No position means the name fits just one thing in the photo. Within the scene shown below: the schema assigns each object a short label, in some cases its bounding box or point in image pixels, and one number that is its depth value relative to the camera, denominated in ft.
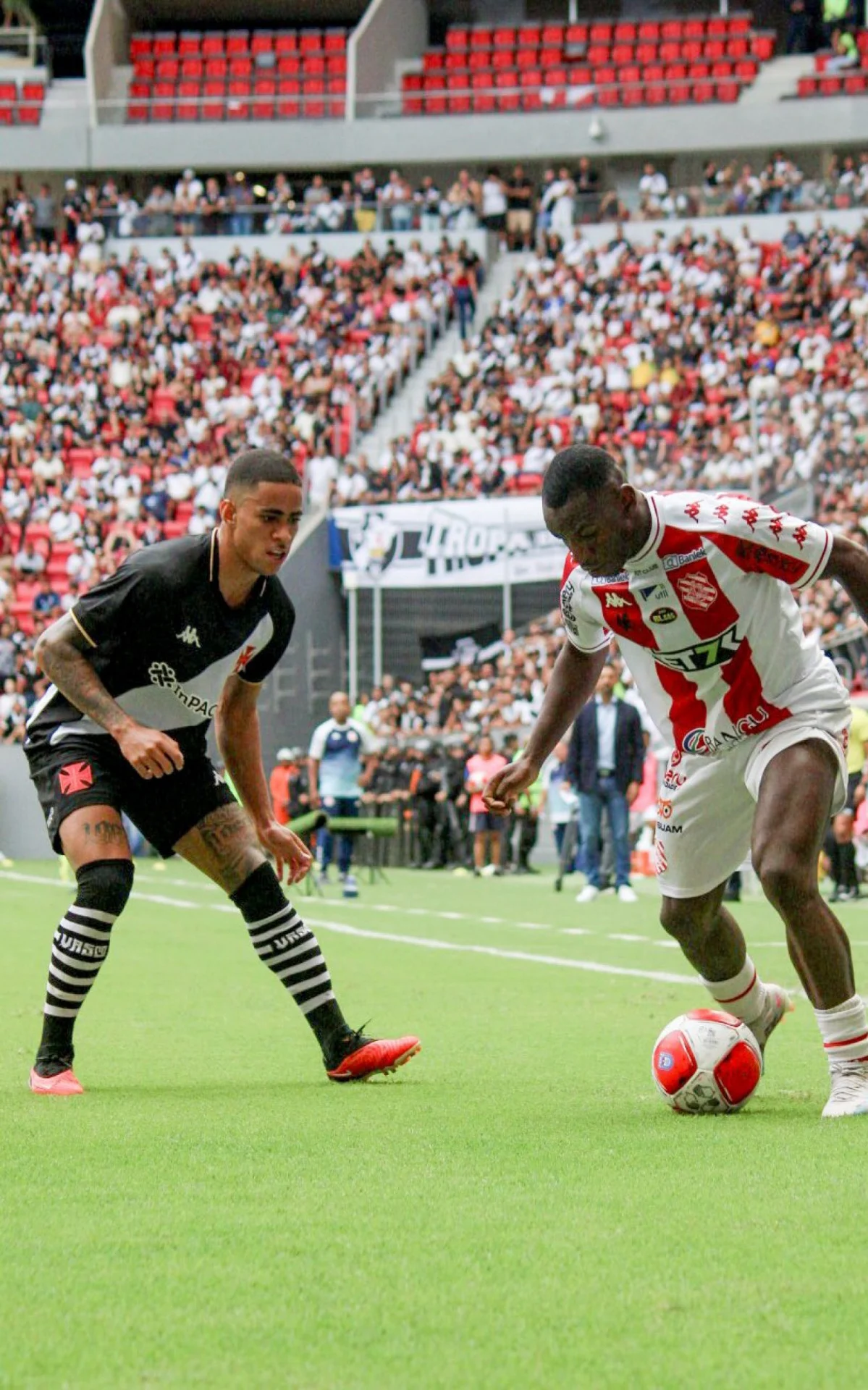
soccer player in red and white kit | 19.30
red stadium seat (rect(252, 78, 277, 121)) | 160.25
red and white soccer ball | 19.83
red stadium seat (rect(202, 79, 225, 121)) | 161.38
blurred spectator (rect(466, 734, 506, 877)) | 85.35
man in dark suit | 65.98
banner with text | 104.42
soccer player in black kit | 21.75
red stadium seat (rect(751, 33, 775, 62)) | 155.53
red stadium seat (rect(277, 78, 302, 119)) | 159.84
